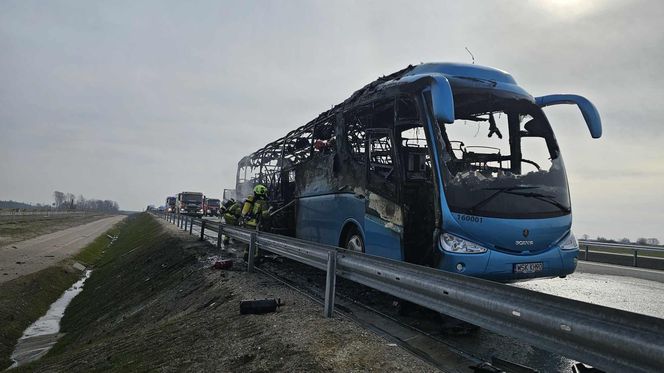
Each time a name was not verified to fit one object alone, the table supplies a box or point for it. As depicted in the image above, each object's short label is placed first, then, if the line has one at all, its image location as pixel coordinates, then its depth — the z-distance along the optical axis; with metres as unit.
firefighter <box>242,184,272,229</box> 10.62
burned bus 5.16
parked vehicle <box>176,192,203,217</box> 44.59
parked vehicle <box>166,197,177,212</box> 56.07
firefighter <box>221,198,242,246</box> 13.14
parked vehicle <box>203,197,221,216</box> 46.97
